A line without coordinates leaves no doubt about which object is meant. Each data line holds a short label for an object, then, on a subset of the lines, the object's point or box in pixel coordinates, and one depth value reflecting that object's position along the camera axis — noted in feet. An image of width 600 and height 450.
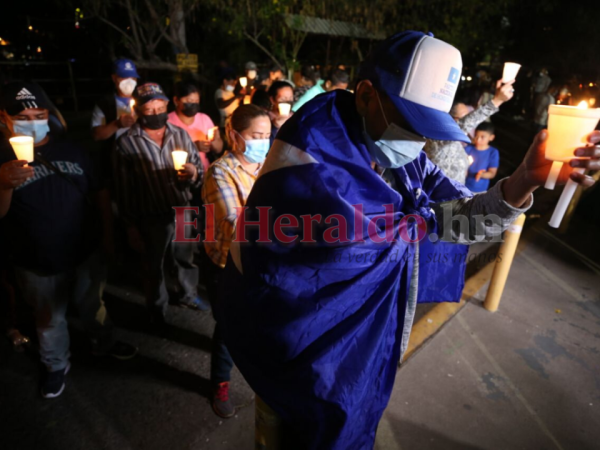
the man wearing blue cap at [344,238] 4.81
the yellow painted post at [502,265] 14.20
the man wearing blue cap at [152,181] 12.03
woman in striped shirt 8.50
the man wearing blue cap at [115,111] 14.09
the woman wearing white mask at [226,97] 23.51
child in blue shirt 18.30
